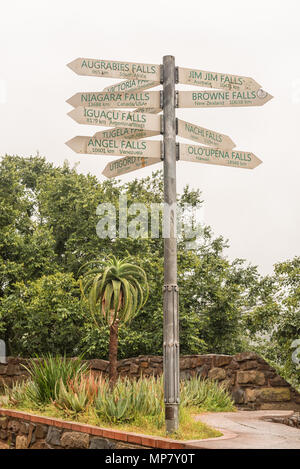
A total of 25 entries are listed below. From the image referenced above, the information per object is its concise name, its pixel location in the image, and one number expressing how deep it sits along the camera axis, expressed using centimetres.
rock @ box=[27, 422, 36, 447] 816
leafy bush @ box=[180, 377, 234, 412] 1020
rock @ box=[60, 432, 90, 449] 704
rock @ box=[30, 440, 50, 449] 787
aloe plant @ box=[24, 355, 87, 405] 894
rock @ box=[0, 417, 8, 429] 912
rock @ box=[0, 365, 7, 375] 1603
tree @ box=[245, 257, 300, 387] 1446
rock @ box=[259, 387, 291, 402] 1107
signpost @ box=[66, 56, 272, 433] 650
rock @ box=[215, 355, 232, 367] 1171
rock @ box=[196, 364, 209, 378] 1198
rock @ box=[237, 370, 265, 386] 1122
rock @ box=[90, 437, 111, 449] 672
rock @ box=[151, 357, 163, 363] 1334
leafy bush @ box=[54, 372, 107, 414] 783
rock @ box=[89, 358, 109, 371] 1412
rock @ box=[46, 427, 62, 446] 757
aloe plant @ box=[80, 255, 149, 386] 1111
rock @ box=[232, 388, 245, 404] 1126
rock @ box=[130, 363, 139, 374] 1364
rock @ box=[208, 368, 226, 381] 1166
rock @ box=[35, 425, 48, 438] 790
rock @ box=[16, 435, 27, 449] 838
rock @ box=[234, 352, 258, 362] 1144
